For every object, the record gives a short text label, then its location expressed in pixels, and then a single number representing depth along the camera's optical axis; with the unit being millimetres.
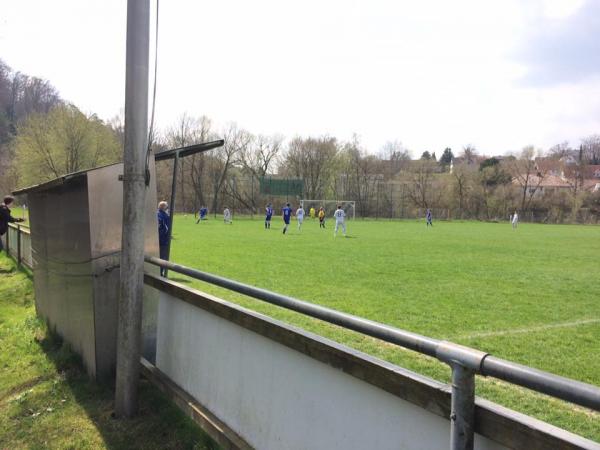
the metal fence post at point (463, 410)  1583
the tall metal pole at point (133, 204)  3828
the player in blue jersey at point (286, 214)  30141
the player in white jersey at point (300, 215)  32975
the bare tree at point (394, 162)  84062
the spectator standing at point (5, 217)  13477
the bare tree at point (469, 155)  104481
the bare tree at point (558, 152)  93112
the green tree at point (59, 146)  51969
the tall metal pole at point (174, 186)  5214
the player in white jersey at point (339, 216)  28600
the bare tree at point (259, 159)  79000
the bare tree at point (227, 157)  77750
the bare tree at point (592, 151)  105000
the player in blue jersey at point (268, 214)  35838
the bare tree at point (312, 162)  80250
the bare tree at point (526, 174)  83125
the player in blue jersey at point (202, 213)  49325
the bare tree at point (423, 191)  80625
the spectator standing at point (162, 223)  9783
